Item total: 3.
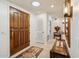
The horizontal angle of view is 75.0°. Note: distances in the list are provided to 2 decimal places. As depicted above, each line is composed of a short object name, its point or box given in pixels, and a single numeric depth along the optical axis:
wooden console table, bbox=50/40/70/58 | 1.10
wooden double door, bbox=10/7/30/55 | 2.07
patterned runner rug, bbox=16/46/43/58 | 2.12
